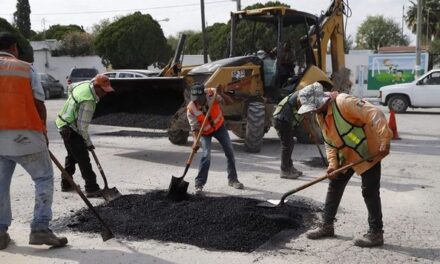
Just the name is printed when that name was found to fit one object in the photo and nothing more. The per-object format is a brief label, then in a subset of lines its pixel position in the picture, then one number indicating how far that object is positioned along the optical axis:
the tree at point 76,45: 42.72
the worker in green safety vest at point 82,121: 7.07
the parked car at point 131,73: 21.89
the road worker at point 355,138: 4.83
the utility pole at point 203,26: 26.34
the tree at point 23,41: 28.70
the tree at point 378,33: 75.31
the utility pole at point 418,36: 25.73
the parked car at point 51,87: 29.11
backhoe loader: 10.67
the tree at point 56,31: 54.09
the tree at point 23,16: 52.31
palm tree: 58.34
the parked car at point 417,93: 19.36
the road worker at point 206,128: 7.46
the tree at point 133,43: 33.41
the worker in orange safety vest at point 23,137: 4.83
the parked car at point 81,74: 29.20
